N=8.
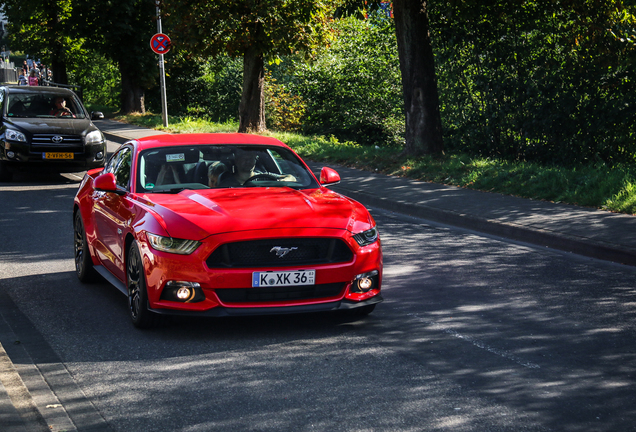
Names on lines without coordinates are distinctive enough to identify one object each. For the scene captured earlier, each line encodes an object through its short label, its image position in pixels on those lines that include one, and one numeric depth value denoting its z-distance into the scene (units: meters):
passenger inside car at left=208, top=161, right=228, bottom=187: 6.97
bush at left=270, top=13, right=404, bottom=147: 29.08
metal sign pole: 26.61
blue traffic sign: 25.73
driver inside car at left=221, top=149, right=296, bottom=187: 7.03
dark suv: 15.85
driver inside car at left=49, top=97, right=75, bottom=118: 17.08
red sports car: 5.77
